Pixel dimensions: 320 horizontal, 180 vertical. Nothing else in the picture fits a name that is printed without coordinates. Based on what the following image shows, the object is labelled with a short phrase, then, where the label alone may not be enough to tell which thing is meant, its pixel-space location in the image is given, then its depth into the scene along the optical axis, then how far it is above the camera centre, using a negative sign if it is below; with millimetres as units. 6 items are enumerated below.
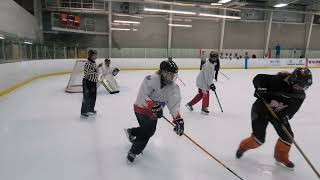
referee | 3862 -572
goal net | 6163 -796
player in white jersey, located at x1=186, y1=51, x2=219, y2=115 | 4246 -481
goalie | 6119 -758
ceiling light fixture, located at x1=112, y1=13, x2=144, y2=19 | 14794 +1807
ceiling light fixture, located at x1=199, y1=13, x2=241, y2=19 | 15100 +1951
